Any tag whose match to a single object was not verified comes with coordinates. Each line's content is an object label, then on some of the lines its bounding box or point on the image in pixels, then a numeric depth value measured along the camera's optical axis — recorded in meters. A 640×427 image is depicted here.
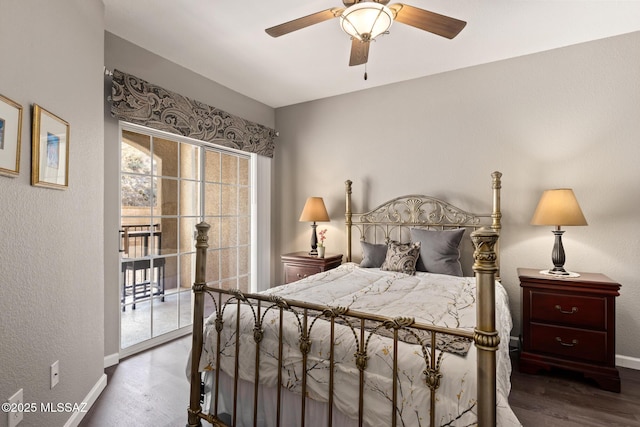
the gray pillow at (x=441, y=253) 2.99
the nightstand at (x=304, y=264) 3.67
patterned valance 2.66
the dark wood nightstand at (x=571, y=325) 2.36
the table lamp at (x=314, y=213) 3.86
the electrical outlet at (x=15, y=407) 1.40
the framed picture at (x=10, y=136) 1.35
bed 1.18
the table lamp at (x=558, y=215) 2.53
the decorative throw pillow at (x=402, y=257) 3.00
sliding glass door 2.96
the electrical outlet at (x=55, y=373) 1.72
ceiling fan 1.77
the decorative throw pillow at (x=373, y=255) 3.32
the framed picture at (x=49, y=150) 1.58
